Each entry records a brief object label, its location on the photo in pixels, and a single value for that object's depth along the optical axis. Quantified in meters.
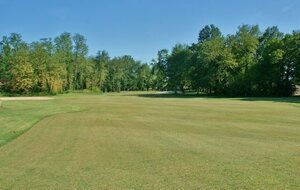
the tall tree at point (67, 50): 90.12
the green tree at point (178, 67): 86.55
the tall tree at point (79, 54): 93.97
